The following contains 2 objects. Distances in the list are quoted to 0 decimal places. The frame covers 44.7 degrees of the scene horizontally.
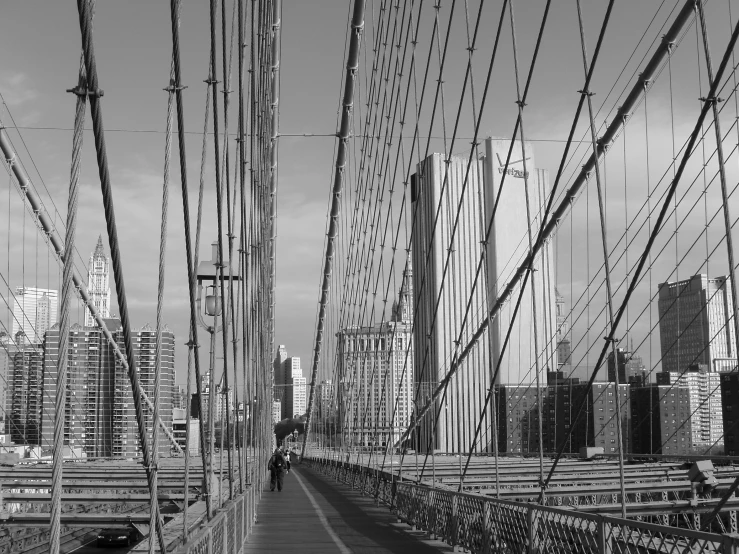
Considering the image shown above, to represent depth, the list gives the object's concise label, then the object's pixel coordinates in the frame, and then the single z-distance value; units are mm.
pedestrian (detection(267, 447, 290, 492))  19250
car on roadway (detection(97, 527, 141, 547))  17062
